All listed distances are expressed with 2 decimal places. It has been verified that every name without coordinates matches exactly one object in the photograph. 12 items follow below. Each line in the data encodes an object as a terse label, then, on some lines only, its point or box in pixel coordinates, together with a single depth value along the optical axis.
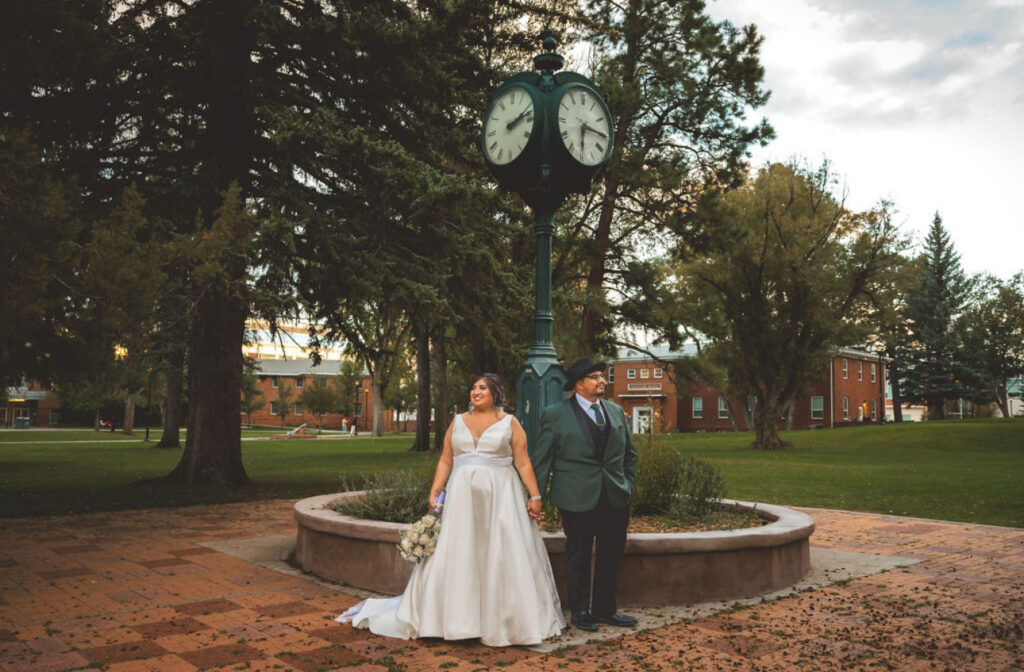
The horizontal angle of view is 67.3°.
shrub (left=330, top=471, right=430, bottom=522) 7.46
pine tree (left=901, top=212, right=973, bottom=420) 53.12
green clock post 6.46
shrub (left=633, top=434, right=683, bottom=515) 8.25
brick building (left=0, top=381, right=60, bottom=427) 68.75
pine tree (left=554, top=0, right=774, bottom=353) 21.09
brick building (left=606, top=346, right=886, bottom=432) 59.50
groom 5.63
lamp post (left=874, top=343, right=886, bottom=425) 66.00
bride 5.30
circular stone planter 6.30
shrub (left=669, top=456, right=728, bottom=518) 8.03
